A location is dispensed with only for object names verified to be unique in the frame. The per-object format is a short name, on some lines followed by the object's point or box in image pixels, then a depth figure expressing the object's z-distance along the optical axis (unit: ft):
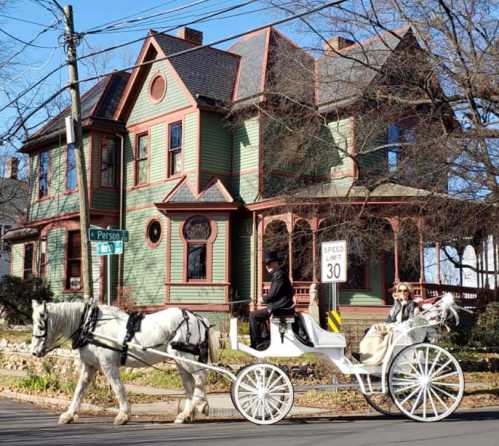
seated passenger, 33.65
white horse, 32.32
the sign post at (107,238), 43.19
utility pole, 47.75
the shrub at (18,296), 81.56
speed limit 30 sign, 37.83
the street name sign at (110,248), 42.86
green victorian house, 73.97
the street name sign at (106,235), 43.42
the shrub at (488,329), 68.23
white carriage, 31.53
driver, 33.42
